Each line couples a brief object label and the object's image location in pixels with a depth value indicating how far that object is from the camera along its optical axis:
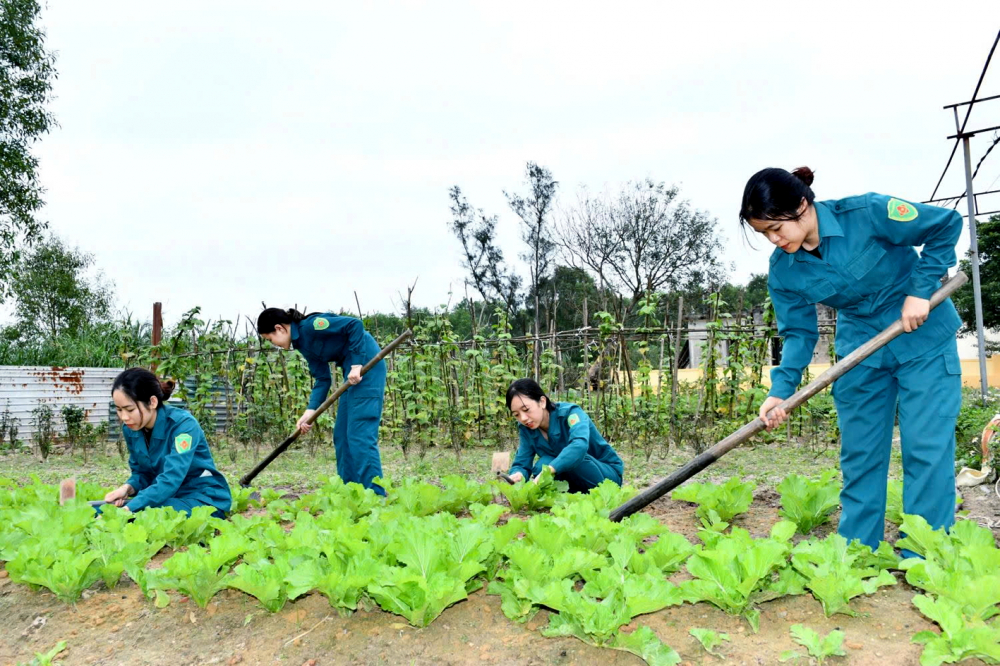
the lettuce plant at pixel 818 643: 1.84
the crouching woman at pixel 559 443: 3.77
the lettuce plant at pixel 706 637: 1.93
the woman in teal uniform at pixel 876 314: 2.47
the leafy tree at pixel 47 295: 30.17
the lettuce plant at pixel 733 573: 2.10
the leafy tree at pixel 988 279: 23.11
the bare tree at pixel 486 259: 27.61
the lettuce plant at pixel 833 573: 2.07
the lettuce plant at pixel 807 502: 3.20
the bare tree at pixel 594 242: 25.50
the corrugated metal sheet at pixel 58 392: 10.62
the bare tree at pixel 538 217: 26.69
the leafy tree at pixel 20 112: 14.39
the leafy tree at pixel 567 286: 26.20
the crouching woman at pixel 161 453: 3.42
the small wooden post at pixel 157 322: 9.40
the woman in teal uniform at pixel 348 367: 4.51
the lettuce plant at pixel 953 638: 1.73
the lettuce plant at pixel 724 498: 3.45
